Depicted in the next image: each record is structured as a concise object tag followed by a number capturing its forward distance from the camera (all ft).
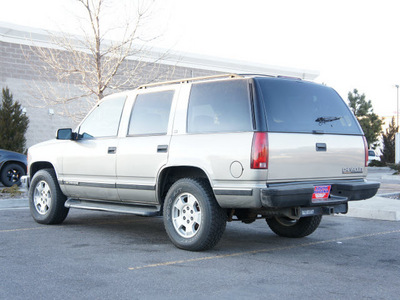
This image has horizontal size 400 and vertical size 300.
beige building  76.54
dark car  51.52
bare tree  58.75
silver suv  19.80
